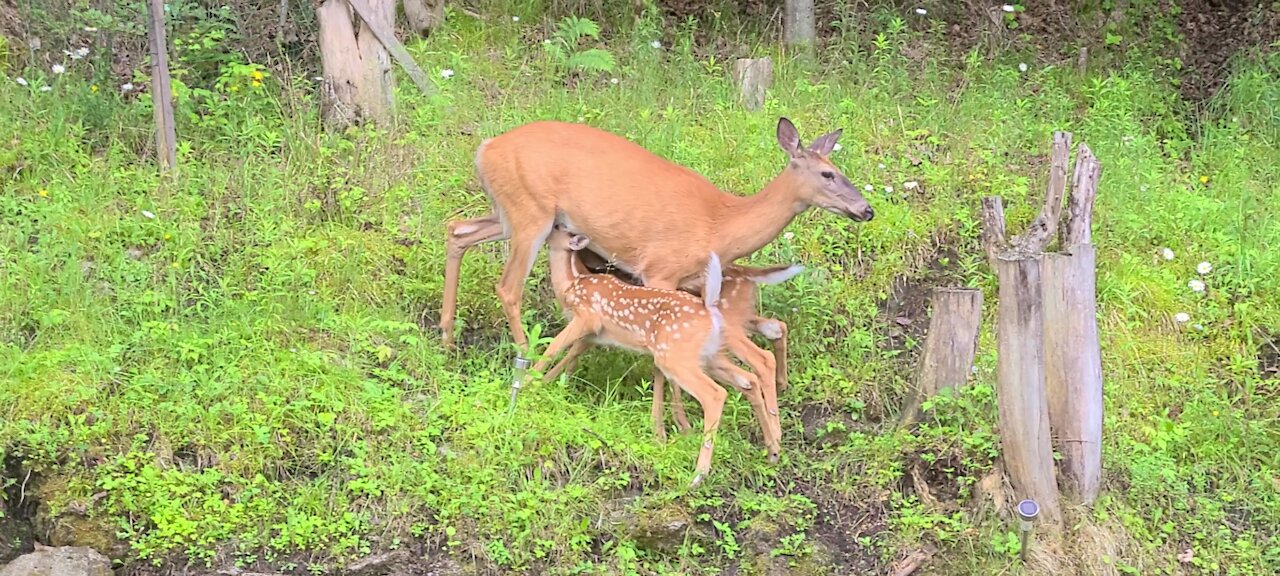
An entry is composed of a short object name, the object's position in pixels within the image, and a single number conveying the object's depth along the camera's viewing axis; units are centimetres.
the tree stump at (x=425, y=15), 847
